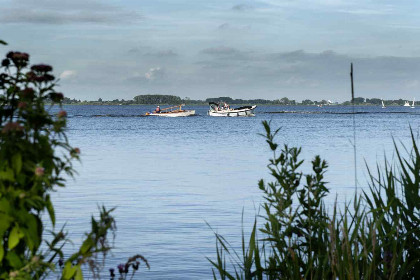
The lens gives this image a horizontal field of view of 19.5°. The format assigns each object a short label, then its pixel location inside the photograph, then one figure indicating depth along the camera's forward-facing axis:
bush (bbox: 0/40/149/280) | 6.38
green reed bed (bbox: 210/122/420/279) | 10.49
